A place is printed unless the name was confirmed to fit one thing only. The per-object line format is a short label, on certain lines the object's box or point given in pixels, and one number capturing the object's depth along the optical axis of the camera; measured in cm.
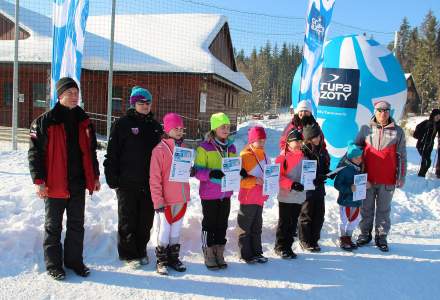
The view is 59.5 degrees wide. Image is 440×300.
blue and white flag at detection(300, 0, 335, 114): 668
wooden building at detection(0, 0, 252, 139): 1408
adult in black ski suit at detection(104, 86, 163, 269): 391
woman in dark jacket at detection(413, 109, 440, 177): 952
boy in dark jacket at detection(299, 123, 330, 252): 479
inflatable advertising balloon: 730
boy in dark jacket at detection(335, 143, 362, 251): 494
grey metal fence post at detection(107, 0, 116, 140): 799
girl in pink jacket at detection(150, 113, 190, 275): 381
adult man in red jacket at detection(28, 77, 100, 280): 351
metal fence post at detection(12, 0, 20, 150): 797
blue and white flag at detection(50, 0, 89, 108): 587
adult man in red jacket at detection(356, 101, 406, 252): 500
